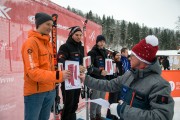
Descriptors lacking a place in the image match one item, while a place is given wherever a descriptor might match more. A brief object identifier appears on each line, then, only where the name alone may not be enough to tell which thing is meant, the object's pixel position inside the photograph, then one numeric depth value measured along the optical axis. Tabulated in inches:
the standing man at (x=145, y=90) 59.6
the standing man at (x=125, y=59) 206.8
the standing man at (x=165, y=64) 738.4
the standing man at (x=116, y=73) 189.5
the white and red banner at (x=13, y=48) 119.2
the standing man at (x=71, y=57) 129.6
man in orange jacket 91.5
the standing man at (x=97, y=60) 165.9
